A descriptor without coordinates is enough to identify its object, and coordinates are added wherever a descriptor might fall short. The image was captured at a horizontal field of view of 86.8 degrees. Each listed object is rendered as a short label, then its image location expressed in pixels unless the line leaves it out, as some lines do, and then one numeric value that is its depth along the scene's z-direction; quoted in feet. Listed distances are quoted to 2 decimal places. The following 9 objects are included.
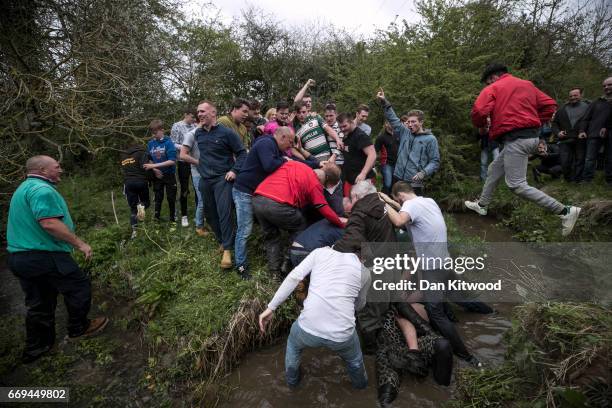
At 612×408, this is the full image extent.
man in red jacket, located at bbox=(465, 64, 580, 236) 13.58
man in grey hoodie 16.10
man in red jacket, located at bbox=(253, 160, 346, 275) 12.09
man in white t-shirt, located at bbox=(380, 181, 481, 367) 10.58
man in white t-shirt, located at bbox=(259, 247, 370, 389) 8.66
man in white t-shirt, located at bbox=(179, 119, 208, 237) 16.19
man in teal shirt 11.09
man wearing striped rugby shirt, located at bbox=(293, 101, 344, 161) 16.76
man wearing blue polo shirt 14.15
